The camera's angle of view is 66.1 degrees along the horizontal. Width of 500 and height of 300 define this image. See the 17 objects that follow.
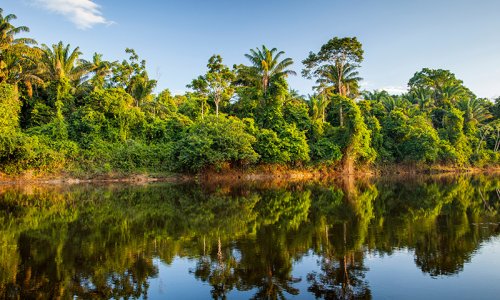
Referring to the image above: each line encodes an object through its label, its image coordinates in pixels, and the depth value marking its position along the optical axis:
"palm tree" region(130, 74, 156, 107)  43.78
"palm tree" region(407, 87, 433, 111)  59.62
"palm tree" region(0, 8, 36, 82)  32.84
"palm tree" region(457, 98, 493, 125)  58.37
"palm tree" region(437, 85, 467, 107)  62.60
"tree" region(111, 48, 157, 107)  44.03
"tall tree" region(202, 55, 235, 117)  42.25
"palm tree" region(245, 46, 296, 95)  42.44
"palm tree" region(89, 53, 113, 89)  43.25
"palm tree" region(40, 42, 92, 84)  40.25
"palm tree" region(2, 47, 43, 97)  36.62
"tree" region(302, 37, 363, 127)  45.06
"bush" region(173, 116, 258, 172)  35.34
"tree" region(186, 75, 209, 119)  45.30
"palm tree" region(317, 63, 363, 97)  46.22
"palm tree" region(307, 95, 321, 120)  45.97
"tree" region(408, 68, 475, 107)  63.09
